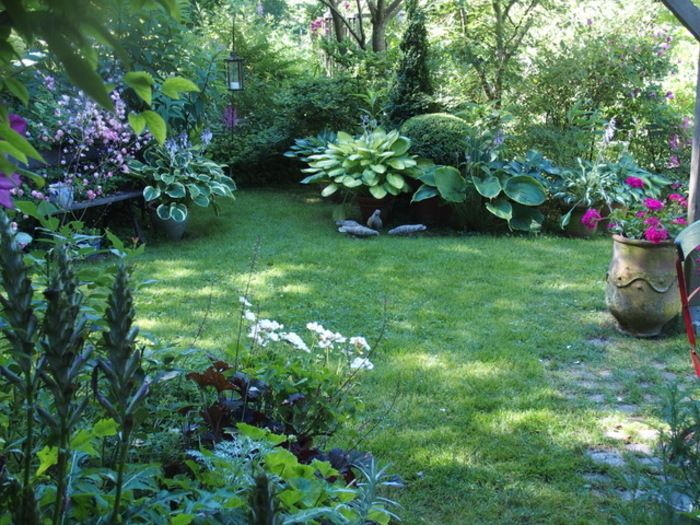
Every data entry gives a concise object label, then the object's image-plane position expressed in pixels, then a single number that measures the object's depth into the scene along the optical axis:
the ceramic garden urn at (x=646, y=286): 4.48
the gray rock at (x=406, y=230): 7.23
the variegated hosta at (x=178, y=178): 6.68
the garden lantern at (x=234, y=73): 8.33
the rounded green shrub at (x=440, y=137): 7.71
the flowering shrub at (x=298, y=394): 2.24
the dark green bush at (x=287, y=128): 9.42
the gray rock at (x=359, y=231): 7.07
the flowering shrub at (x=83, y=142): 5.99
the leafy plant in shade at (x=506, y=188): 7.13
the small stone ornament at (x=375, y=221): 7.32
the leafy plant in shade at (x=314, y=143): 8.58
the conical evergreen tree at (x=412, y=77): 8.34
